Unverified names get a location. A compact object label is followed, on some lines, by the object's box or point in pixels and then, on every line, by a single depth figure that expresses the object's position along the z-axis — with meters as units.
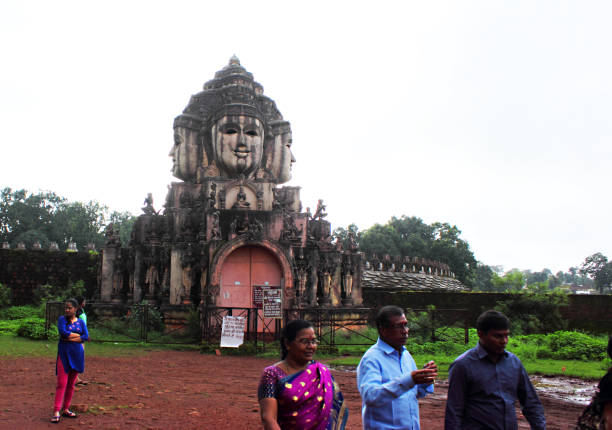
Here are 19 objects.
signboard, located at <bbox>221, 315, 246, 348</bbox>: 14.98
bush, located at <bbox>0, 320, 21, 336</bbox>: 17.50
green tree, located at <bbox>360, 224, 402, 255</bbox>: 56.53
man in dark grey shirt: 3.67
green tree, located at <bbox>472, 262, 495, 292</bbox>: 68.06
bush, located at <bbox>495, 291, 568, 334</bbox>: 22.00
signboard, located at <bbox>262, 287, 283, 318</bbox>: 15.62
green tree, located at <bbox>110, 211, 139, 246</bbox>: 56.34
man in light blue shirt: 3.52
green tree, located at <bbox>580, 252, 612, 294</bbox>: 60.97
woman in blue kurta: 7.25
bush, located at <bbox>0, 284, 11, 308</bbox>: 23.43
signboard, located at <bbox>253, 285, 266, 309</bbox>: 17.33
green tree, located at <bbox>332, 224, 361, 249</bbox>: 64.54
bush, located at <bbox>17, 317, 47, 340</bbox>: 16.61
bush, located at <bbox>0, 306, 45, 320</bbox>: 21.59
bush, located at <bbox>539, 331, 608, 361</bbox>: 16.05
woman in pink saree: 3.56
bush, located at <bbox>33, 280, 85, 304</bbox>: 23.66
